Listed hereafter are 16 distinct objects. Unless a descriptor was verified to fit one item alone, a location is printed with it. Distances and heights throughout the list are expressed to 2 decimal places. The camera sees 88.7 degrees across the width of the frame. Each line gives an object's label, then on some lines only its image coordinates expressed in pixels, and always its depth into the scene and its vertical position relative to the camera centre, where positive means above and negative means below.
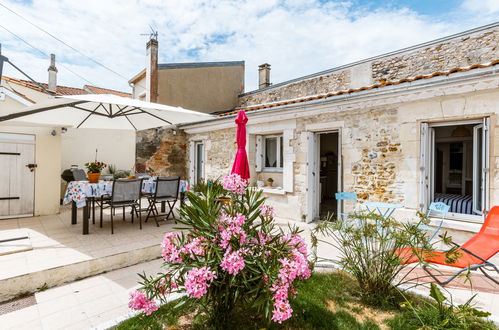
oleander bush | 1.77 -0.69
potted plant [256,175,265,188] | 7.27 -0.51
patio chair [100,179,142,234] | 4.72 -0.58
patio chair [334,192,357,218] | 4.94 -0.56
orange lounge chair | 2.83 -0.92
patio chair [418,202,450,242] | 3.89 -0.62
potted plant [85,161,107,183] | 4.97 -0.20
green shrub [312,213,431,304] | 2.46 -0.89
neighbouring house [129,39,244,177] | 8.88 +3.05
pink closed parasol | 4.59 +0.20
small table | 4.41 -0.66
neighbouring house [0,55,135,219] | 5.79 -0.08
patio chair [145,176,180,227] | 5.32 -0.57
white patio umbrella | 4.00 +0.98
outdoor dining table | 4.57 -0.56
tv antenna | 10.11 +5.18
